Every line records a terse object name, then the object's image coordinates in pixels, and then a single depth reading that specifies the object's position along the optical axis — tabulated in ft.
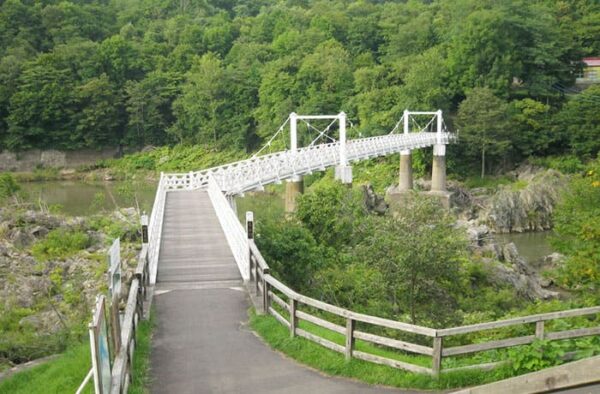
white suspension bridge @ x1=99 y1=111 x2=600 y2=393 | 20.49
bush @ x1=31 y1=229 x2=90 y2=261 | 58.88
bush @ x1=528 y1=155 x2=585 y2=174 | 114.93
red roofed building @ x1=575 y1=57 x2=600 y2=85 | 143.33
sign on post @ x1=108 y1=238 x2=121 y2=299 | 17.25
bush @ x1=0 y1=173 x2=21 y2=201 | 89.86
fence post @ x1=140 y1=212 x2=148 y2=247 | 33.30
